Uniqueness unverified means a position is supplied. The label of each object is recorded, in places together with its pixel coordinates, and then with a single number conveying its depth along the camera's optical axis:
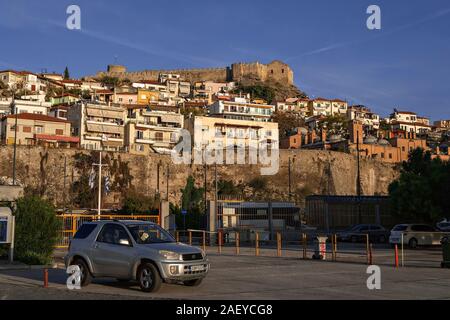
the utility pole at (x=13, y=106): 94.88
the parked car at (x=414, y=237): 34.16
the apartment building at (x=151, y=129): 94.00
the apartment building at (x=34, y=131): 83.31
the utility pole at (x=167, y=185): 87.89
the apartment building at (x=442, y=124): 163.56
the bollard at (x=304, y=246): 24.38
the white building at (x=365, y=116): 148.31
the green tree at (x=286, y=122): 124.42
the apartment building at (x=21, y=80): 122.00
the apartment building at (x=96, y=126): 90.69
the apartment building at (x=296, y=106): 146.50
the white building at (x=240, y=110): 110.69
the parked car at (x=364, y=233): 42.77
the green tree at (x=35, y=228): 19.92
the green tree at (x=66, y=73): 150.25
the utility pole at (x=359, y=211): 53.06
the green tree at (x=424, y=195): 38.34
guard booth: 18.34
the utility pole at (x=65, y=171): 80.12
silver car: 12.55
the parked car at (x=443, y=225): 43.69
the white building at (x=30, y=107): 96.00
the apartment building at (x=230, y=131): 98.81
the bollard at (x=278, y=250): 26.13
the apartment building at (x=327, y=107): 153.25
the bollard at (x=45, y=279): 13.70
